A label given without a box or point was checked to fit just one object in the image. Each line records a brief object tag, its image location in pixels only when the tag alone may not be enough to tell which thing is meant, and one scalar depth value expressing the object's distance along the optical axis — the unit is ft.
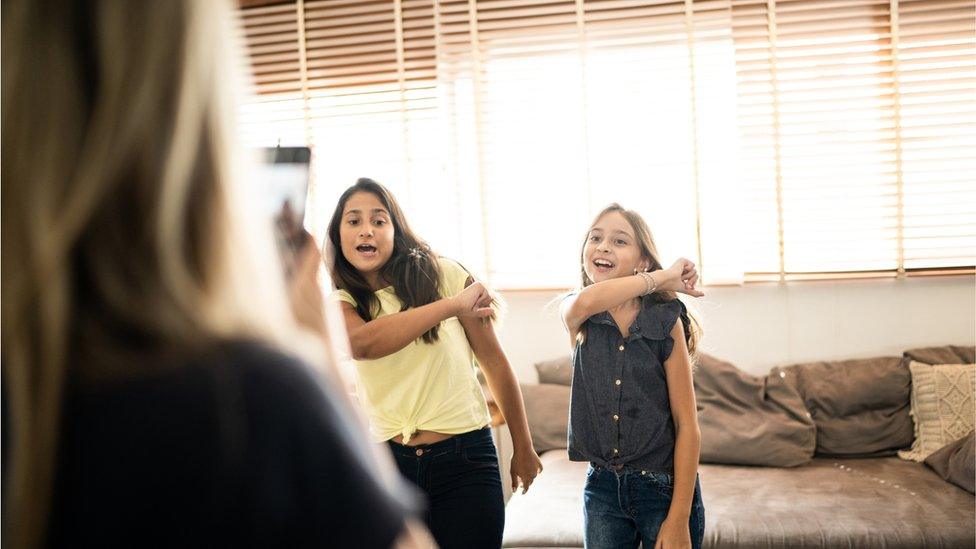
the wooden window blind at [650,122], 11.57
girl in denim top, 6.49
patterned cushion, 10.59
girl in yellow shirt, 6.65
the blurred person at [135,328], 1.50
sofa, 8.87
